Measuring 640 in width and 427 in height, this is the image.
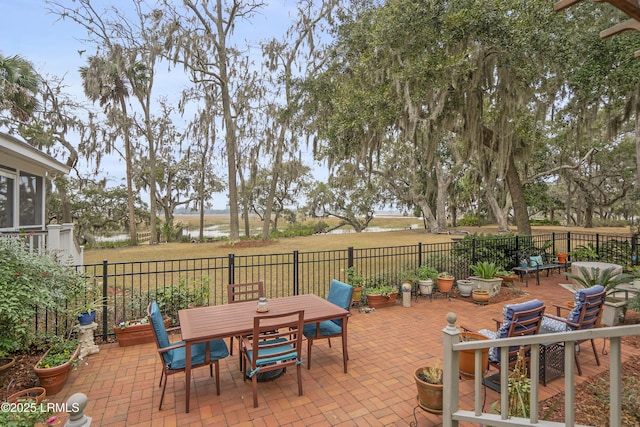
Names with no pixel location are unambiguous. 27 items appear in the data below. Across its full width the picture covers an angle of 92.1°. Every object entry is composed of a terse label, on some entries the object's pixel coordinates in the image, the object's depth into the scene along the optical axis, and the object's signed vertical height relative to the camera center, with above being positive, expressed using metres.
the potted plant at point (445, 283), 6.81 -1.63
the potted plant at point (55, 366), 3.24 -1.63
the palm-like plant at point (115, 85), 15.19 +6.87
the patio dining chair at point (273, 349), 2.97 -1.43
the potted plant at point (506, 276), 7.29 -1.60
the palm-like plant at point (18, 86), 9.31 +4.10
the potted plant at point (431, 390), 2.67 -1.58
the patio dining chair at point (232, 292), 4.38 -1.15
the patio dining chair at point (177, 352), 3.00 -1.49
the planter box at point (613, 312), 4.79 -1.65
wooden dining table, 2.99 -1.21
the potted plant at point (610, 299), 4.75 -1.48
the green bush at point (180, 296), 5.29 -1.46
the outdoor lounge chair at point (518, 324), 3.06 -1.17
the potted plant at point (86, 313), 4.01 -1.33
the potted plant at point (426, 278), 6.78 -1.53
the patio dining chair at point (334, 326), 3.69 -1.47
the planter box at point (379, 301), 6.20 -1.82
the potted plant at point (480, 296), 6.35 -1.81
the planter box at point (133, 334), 4.56 -1.81
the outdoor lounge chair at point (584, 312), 3.43 -1.19
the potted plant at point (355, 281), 6.15 -1.46
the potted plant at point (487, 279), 6.77 -1.55
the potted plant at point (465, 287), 6.86 -1.74
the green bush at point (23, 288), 2.99 -0.78
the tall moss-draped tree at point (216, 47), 14.91 +8.75
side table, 3.28 -1.71
